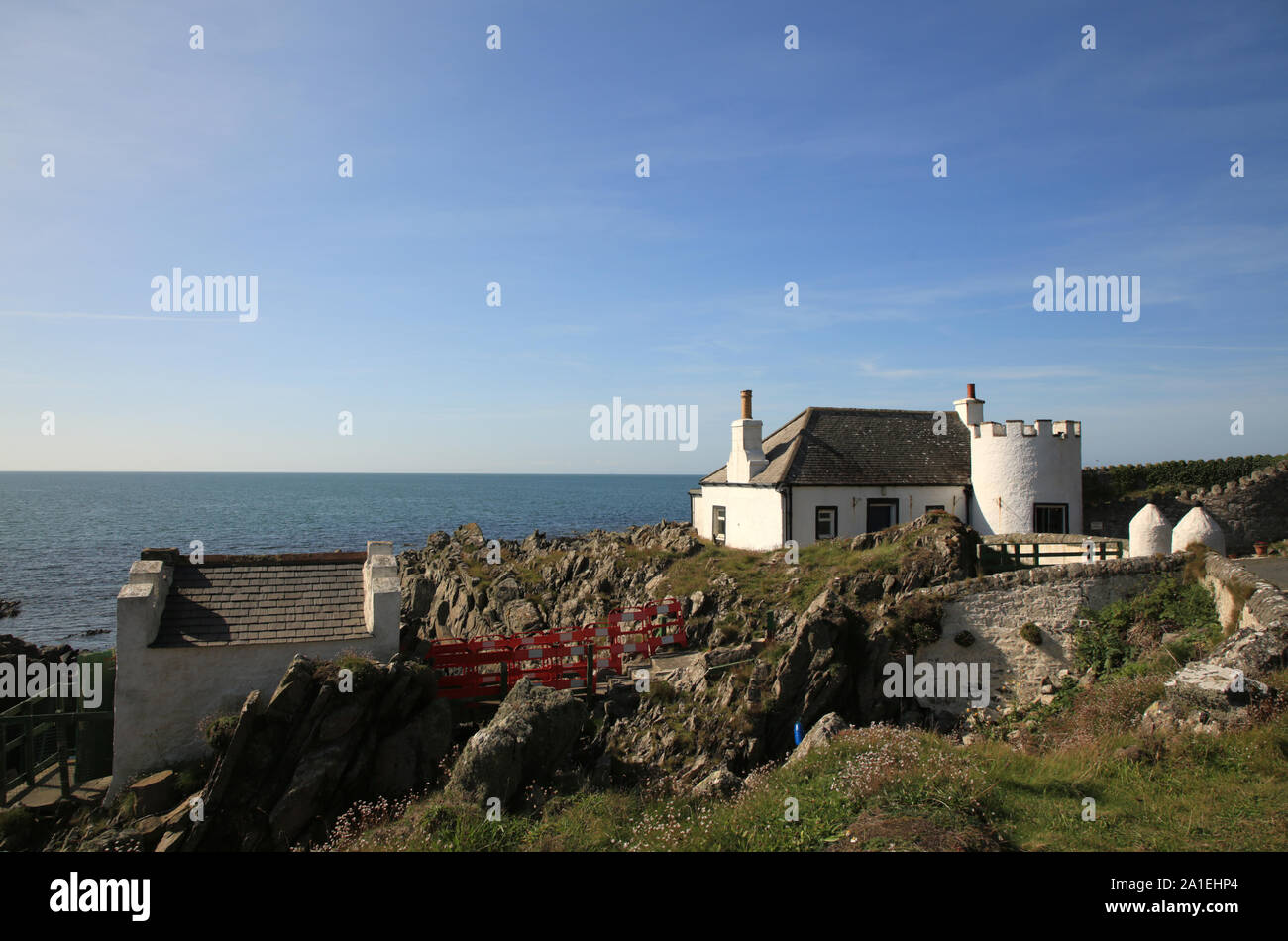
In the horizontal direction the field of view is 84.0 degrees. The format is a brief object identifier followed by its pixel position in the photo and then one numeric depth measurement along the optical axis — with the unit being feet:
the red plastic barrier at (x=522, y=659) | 52.54
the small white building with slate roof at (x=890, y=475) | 88.69
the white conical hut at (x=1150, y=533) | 66.54
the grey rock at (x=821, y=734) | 39.42
